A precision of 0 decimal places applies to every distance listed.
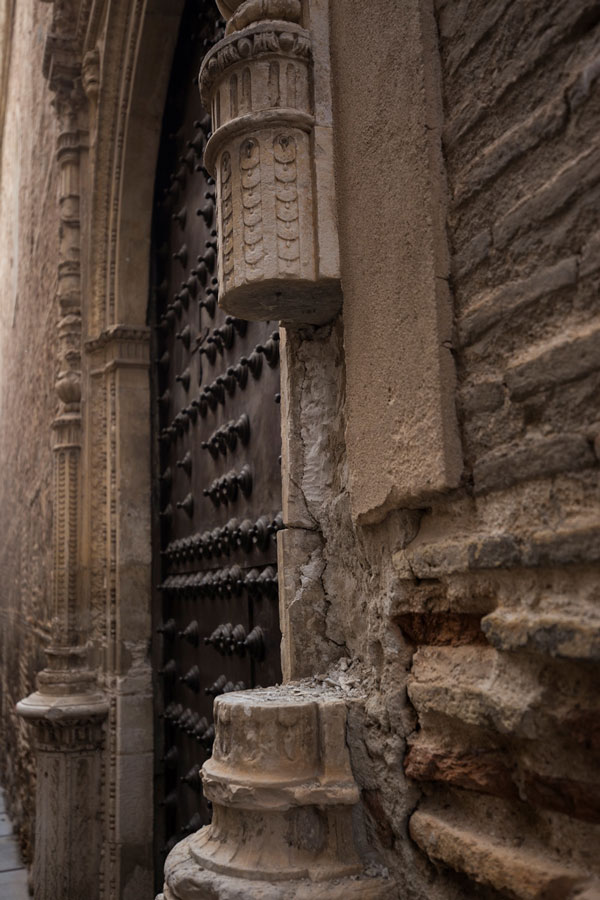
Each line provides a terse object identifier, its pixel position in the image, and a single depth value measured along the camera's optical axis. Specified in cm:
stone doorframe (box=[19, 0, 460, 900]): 388
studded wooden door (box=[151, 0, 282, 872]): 283
